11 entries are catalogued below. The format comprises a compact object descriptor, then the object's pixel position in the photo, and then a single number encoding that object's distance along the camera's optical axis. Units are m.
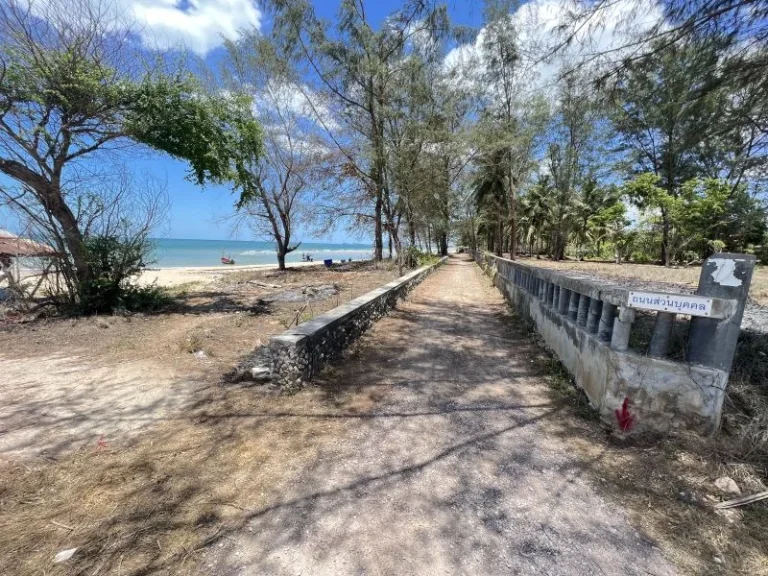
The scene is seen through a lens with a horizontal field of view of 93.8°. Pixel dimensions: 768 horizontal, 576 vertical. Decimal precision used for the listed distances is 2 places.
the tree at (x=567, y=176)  21.58
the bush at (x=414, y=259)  16.59
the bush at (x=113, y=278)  7.00
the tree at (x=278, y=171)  11.45
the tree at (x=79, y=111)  5.89
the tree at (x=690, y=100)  3.61
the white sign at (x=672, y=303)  2.41
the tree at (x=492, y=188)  17.70
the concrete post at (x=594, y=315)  3.34
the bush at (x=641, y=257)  24.32
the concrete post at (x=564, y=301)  4.34
